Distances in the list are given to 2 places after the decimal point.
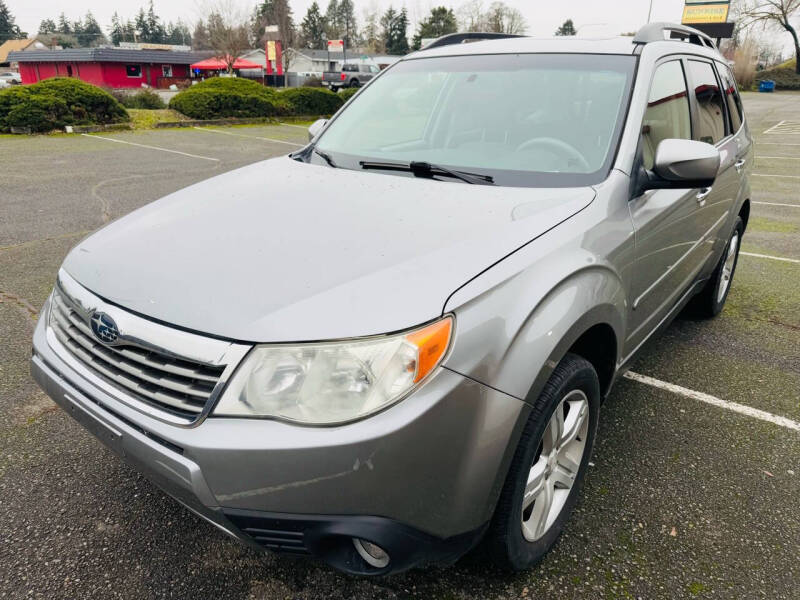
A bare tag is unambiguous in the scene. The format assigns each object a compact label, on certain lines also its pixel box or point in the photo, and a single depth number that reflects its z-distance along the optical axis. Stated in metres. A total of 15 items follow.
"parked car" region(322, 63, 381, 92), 40.31
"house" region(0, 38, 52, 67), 84.00
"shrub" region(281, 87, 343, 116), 20.86
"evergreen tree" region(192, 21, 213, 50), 73.84
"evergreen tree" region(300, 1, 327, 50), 98.25
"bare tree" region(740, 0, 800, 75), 60.72
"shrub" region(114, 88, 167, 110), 20.64
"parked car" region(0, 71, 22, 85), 52.41
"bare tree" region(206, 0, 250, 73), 47.62
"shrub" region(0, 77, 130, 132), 14.55
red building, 47.44
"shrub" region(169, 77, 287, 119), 18.41
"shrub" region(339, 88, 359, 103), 23.27
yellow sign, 42.34
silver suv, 1.51
